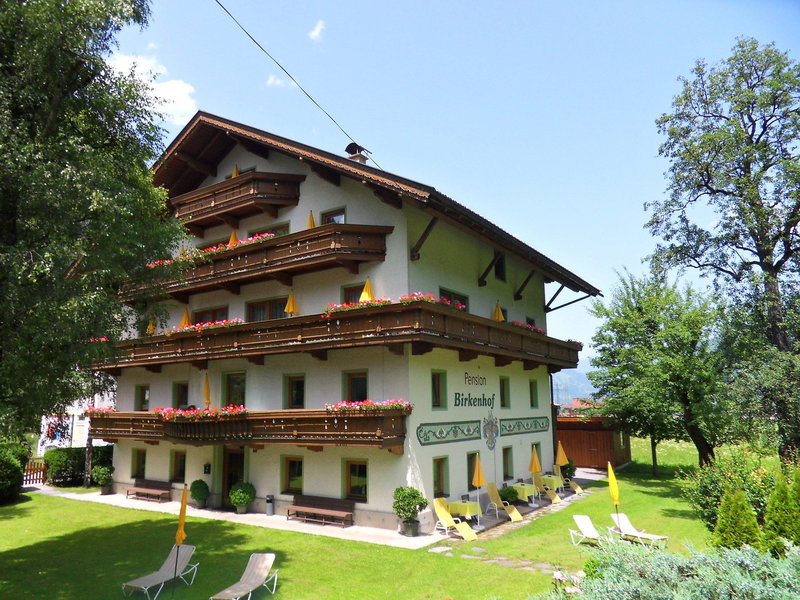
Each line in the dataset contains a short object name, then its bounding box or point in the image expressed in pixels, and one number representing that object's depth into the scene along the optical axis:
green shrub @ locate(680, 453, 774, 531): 13.22
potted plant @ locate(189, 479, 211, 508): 20.50
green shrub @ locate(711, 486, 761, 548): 10.58
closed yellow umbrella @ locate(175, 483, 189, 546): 9.56
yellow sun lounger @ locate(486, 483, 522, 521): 18.07
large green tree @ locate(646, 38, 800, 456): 20.64
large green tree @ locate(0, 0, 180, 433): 11.07
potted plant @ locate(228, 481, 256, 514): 19.19
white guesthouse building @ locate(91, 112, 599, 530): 16.91
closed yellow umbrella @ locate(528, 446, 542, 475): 21.23
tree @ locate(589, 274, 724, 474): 21.09
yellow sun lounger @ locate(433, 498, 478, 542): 15.53
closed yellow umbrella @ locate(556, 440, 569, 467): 23.16
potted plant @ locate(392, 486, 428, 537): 15.66
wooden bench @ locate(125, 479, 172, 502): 22.06
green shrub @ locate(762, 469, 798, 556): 10.47
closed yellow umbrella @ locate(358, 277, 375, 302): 17.44
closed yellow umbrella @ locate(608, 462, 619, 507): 12.08
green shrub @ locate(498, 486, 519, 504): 19.72
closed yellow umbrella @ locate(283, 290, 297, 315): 19.38
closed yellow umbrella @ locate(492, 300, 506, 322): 21.58
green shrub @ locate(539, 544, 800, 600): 5.45
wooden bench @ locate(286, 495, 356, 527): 17.11
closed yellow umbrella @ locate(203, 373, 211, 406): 20.92
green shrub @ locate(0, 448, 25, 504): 21.55
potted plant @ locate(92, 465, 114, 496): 23.95
